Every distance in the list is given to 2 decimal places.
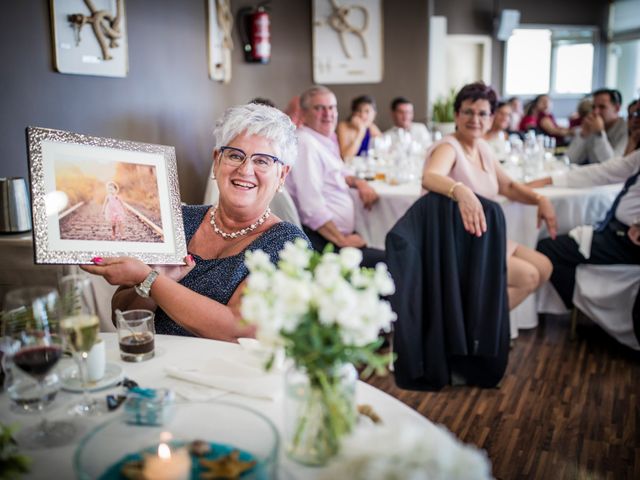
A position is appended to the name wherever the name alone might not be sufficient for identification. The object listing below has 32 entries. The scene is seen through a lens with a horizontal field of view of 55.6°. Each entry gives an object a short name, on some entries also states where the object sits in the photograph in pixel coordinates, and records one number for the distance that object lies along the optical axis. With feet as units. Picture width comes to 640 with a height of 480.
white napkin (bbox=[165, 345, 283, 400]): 4.07
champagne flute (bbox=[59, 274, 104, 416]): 3.67
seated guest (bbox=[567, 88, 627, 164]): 17.72
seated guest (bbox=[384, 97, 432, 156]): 23.25
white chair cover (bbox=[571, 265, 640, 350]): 11.84
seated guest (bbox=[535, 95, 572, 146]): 29.55
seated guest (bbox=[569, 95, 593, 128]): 22.82
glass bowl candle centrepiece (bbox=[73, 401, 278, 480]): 2.81
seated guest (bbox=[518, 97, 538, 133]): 30.59
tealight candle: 2.68
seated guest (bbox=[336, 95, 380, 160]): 21.57
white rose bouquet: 2.80
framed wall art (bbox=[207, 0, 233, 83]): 15.93
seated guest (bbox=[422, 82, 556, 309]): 10.85
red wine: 3.59
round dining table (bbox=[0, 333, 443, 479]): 3.21
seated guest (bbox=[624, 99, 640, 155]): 12.60
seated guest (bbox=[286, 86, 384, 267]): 12.30
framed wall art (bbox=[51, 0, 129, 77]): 9.70
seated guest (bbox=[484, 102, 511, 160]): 20.25
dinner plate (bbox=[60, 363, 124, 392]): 4.12
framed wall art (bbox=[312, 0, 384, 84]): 23.07
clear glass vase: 2.98
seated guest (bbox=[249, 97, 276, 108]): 12.50
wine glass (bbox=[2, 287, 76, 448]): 3.56
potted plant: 26.20
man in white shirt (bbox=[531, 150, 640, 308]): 11.80
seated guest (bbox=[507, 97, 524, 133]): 30.45
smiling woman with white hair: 5.75
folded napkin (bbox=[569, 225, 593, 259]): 12.04
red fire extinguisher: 18.19
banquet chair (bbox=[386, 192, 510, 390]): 8.79
